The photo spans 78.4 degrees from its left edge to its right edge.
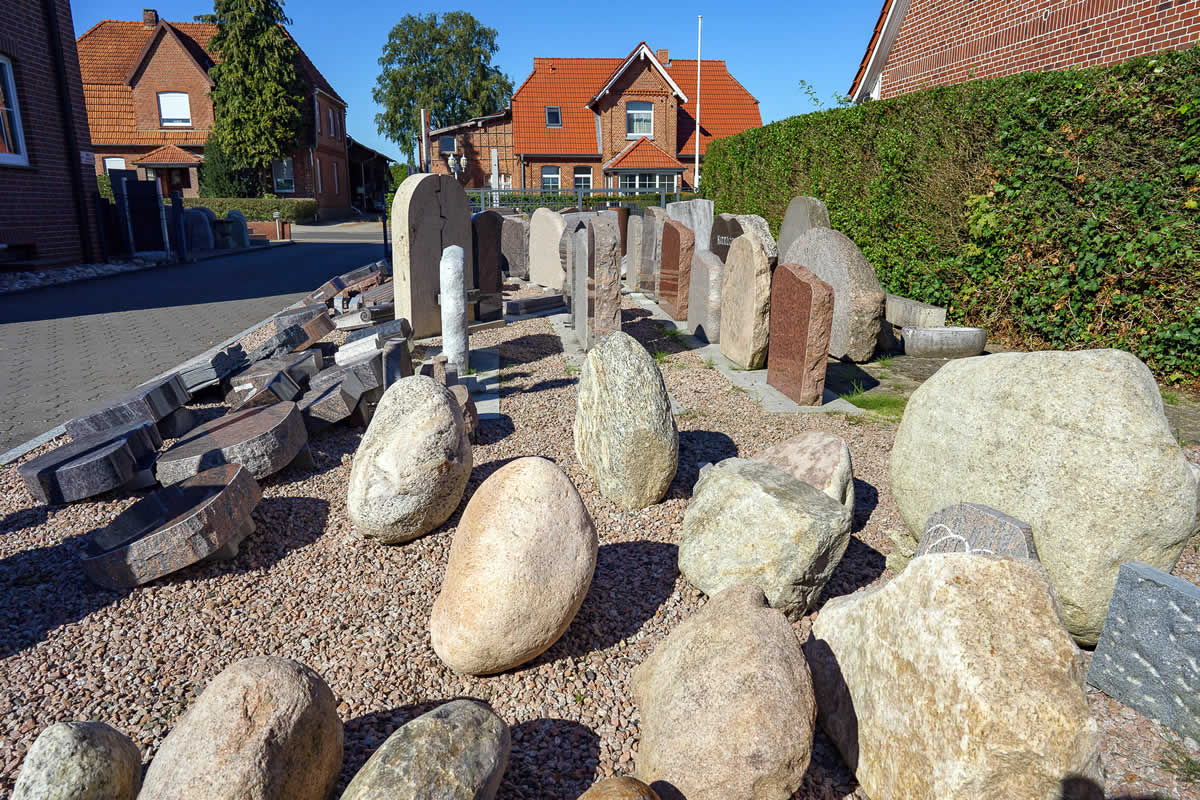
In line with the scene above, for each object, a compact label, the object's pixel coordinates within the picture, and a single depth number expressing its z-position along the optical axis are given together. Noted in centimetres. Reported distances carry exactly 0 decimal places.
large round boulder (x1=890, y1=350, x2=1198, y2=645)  296
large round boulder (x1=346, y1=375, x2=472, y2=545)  383
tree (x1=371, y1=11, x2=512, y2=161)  4984
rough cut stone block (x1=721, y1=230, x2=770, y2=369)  714
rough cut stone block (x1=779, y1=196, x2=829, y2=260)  1052
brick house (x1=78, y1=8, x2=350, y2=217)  3400
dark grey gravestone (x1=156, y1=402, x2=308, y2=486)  444
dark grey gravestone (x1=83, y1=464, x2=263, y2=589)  348
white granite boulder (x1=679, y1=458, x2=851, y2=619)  325
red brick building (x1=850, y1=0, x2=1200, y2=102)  905
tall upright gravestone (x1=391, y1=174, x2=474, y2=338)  815
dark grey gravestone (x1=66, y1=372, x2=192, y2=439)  505
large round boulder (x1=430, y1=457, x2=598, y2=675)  286
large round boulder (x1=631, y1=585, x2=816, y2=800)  223
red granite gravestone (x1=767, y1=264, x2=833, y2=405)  607
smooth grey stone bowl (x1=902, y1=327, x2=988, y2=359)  828
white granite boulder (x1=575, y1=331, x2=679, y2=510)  429
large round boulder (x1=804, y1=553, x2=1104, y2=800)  202
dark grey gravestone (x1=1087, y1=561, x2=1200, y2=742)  265
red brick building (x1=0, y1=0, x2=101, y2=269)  1362
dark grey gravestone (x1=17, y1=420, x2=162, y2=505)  430
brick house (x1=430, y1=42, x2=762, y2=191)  3319
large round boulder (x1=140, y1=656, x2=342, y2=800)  201
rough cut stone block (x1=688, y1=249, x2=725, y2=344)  884
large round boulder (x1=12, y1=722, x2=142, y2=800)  200
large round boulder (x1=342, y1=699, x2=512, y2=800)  201
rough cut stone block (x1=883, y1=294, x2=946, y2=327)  908
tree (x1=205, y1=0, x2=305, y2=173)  3262
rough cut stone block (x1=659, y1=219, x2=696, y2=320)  995
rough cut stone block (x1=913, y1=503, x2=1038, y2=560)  294
